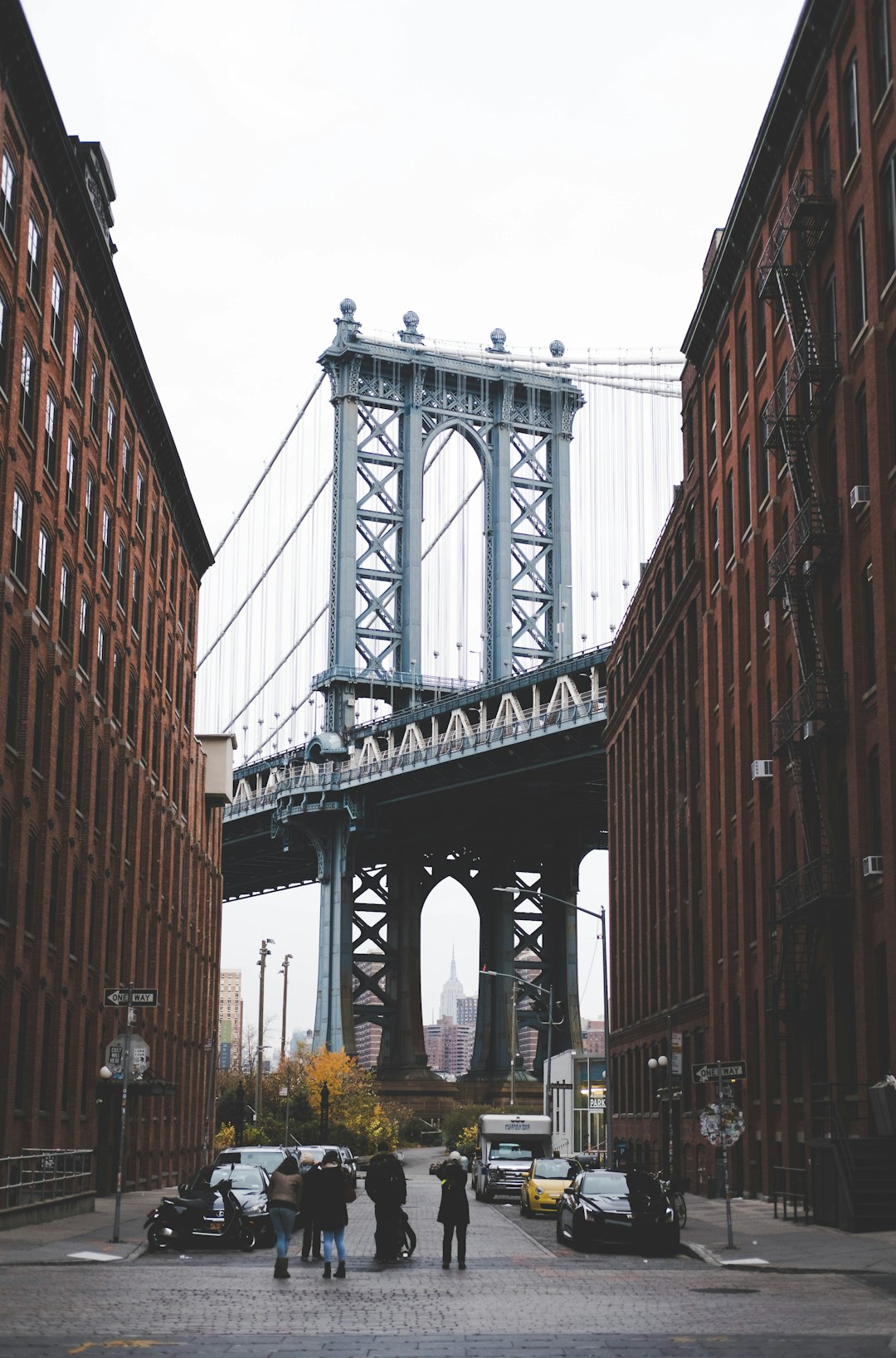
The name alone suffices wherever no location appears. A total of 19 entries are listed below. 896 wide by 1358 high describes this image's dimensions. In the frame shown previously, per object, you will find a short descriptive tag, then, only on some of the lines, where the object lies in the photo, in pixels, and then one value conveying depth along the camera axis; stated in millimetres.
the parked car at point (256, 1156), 36375
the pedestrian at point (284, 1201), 25000
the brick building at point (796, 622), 35344
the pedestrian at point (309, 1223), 25953
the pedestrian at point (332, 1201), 25047
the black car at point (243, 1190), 30656
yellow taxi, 42969
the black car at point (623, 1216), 30156
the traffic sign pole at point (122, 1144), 30688
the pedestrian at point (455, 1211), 27016
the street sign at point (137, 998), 32031
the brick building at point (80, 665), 39906
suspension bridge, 108188
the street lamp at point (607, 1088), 50062
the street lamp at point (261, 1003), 87500
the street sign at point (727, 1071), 33000
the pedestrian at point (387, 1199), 26672
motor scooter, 29922
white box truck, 56094
